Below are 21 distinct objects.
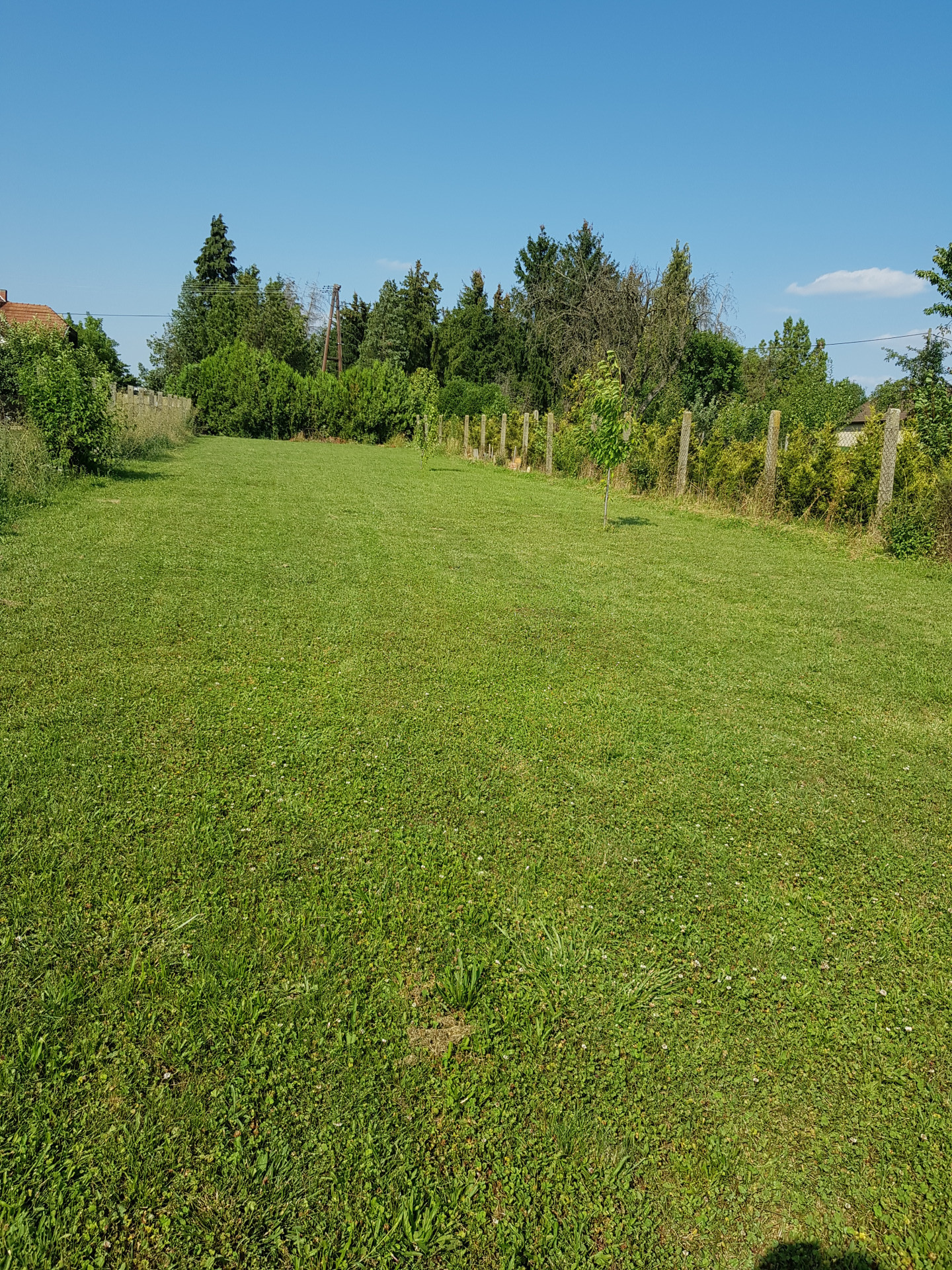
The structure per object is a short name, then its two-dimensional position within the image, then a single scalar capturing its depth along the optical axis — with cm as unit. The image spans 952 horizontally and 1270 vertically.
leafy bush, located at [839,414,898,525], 1175
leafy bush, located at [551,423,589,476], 2012
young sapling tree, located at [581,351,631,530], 1251
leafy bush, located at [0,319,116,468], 1198
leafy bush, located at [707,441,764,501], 1408
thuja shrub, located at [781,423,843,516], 1250
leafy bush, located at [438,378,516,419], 3350
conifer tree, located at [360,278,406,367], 5569
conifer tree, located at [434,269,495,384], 4666
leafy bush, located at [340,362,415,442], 3722
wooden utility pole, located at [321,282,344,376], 5366
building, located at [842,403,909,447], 4819
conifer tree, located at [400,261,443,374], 5391
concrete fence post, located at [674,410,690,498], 1580
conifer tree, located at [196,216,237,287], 5628
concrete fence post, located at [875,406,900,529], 1117
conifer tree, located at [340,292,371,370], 6144
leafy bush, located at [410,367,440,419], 3791
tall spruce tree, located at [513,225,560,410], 3691
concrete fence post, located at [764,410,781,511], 1337
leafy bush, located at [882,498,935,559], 1059
